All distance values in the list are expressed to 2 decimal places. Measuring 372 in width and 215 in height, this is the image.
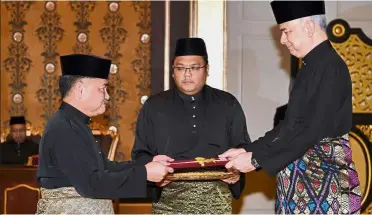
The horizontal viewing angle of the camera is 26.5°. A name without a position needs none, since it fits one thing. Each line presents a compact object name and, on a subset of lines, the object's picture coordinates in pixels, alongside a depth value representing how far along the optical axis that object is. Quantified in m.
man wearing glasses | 4.40
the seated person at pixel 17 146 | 7.63
